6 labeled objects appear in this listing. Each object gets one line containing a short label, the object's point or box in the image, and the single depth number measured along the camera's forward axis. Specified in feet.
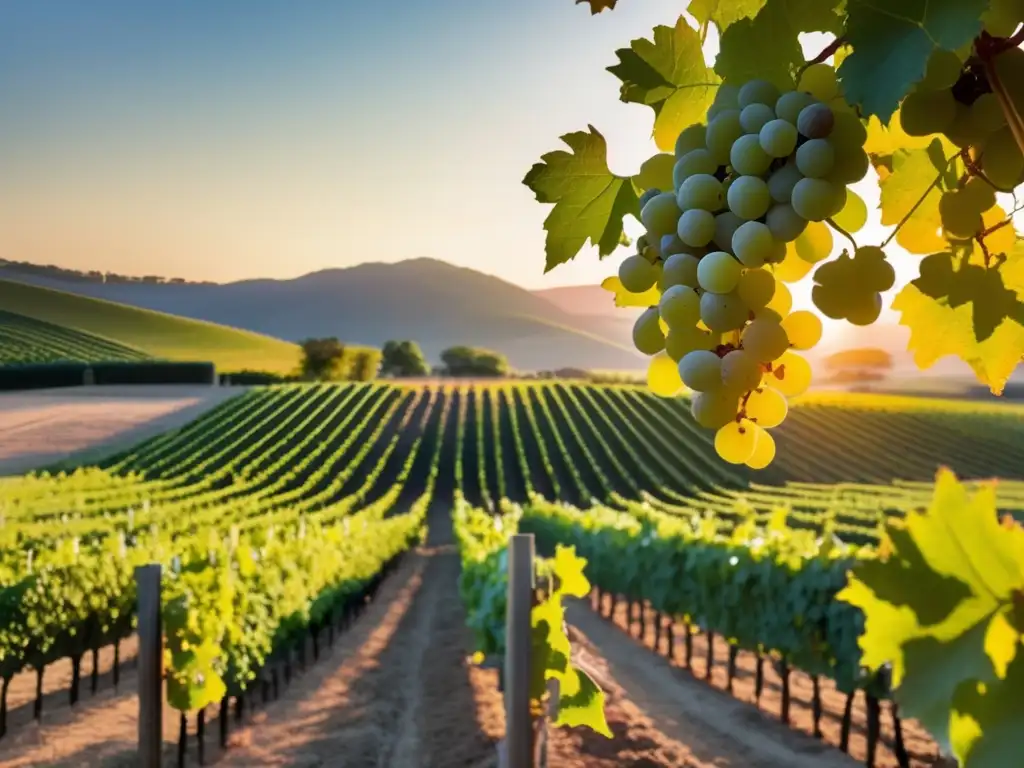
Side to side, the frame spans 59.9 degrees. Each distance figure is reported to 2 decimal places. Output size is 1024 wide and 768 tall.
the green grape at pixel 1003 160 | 1.41
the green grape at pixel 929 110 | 1.35
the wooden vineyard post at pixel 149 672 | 10.19
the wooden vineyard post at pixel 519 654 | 8.12
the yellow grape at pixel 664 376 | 1.73
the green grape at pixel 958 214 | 1.66
